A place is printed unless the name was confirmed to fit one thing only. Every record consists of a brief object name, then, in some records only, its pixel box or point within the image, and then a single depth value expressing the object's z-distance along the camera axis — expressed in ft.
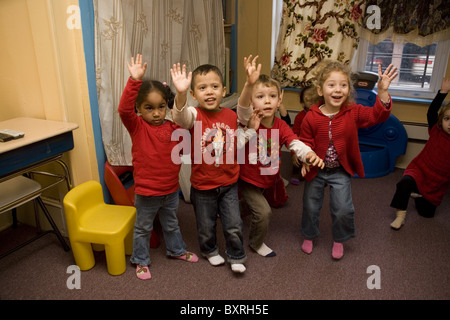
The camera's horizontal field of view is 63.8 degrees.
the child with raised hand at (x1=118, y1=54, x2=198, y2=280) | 5.31
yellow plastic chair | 5.61
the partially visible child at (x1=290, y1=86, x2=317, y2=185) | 8.05
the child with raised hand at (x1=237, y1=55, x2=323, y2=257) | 5.59
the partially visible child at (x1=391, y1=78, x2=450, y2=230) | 6.97
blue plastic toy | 9.47
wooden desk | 5.02
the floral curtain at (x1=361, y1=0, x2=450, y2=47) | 8.79
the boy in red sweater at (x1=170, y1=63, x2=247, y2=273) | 5.19
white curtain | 6.00
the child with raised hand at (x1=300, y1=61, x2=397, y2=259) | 5.75
